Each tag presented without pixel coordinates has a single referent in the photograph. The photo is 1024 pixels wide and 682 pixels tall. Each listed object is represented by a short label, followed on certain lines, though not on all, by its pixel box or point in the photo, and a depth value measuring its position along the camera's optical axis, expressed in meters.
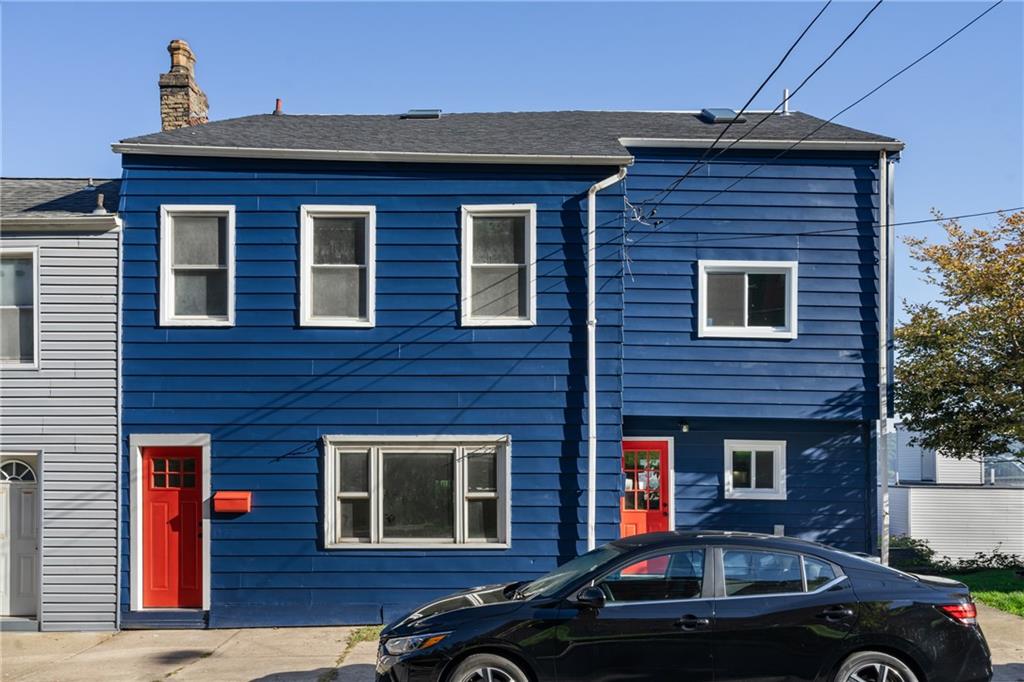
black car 7.28
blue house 11.95
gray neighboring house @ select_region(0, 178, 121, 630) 11.88
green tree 13.75
